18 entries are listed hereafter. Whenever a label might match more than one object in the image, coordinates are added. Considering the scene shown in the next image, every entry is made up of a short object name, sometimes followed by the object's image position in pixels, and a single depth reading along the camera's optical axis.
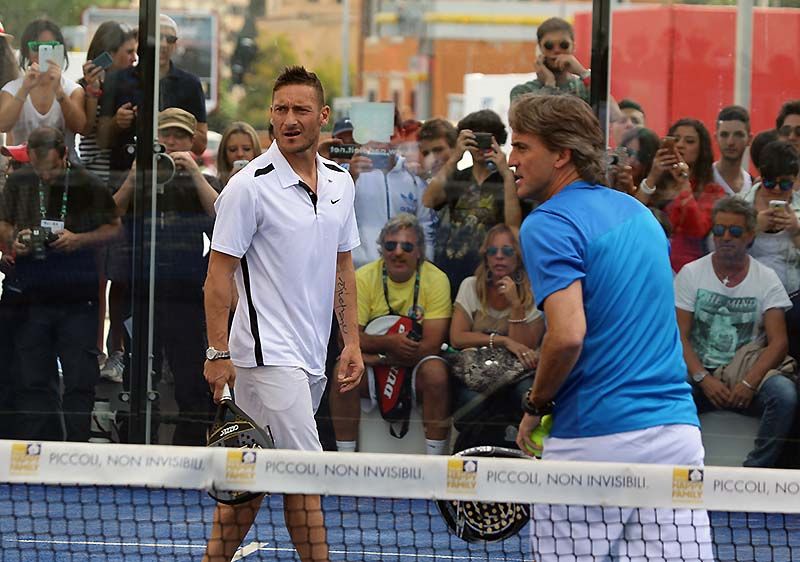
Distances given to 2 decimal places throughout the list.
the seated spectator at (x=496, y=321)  16.09
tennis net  8.03
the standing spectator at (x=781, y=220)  15.90
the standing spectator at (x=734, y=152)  16.12
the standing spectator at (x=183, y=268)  16.33
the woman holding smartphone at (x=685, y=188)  16.12
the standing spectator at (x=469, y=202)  16.28
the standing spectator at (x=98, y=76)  16.27
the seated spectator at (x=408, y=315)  16.22
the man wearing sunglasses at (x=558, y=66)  16.20
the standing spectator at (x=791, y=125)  15.95
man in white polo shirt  10.43
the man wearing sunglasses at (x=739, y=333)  15.88
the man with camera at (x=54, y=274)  16.25
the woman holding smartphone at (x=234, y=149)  16.61
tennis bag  16.22
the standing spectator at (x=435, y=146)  16.50
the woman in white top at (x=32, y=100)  16.25
